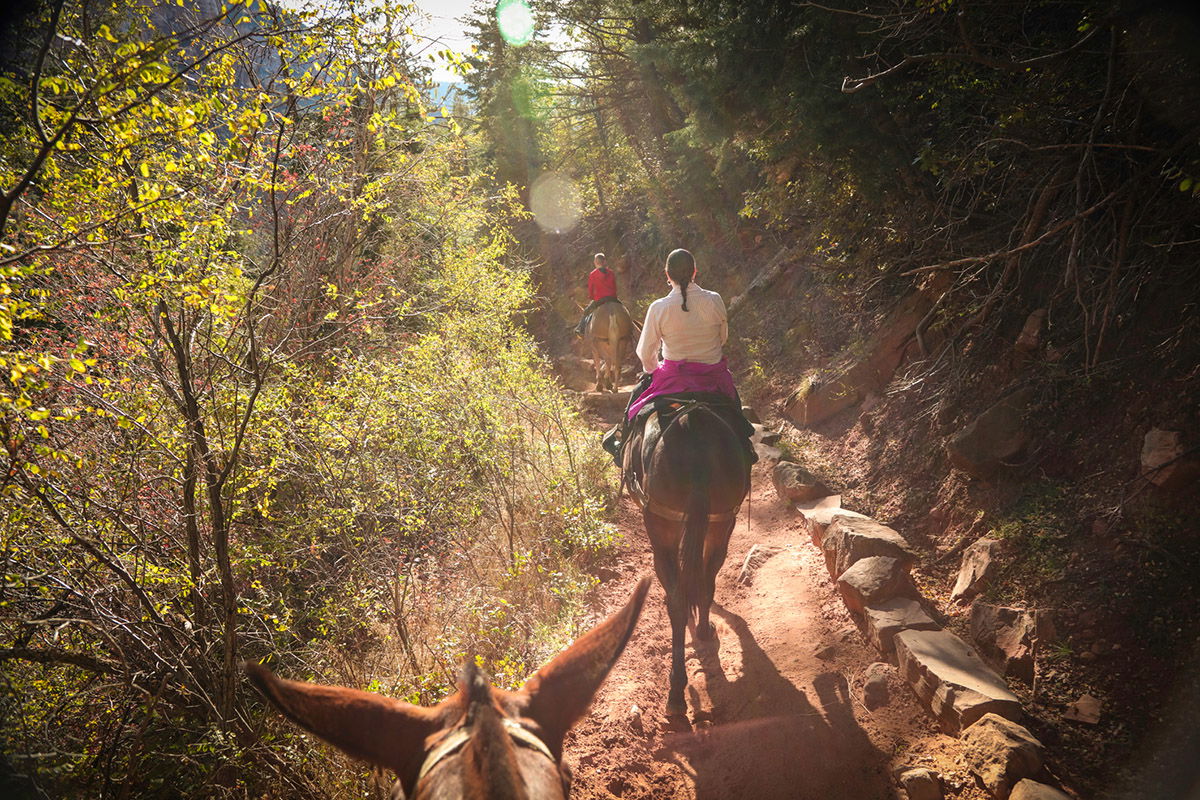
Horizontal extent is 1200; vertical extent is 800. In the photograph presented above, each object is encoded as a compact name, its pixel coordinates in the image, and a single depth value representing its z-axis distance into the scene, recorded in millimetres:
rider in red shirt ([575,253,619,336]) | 12883
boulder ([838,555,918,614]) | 4273
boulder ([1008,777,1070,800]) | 2535
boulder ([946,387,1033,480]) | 4637
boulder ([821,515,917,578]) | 4613
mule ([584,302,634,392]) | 12459
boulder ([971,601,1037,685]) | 3428
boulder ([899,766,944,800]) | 2848
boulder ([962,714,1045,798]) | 2680
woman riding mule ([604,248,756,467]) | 4754
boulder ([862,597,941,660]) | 3918
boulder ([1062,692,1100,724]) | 3014
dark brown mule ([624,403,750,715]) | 3959
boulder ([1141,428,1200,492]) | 3350
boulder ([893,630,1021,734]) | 3080
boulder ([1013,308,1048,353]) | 4820
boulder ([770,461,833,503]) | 6430
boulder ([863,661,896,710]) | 3648
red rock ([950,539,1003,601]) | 4098
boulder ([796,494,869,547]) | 5486
